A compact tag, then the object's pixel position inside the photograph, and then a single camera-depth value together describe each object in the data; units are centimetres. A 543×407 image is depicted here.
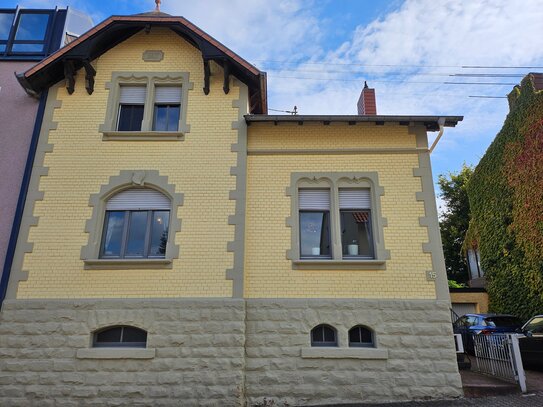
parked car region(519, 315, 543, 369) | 1030
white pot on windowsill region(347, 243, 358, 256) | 873
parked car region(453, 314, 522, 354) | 1288
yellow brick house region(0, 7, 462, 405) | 767
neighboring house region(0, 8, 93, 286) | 895
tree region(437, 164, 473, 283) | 3228
